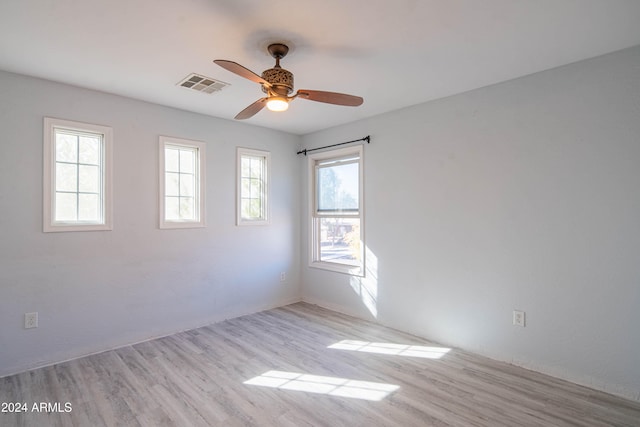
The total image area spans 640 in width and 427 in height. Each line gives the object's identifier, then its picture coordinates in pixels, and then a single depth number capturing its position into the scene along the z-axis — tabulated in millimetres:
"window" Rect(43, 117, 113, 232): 3090
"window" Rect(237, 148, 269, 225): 4551
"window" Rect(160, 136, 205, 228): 3803
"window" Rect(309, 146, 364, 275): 4508
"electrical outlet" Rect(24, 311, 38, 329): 2955
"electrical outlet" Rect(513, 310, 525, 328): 3003
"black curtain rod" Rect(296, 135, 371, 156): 4241
